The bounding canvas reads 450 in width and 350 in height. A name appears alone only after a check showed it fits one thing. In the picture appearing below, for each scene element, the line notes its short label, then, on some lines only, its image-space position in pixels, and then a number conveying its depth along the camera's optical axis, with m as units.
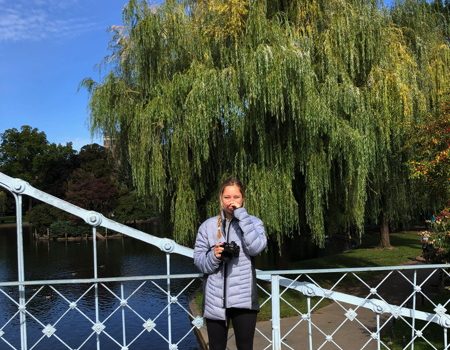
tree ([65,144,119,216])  42.00
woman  2.81
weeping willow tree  7.88
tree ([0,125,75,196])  55.44
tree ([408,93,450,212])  5.82
